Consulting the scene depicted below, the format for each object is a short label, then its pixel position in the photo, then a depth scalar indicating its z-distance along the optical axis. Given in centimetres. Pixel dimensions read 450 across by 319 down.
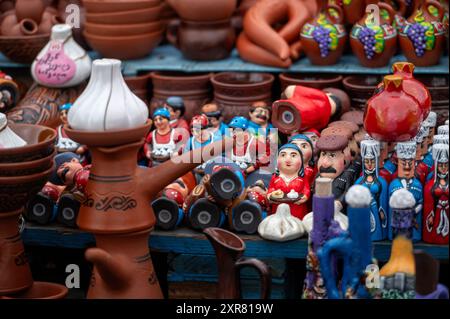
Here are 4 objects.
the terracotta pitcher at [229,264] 308
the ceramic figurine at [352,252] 285
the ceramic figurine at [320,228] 300
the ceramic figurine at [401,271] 291
